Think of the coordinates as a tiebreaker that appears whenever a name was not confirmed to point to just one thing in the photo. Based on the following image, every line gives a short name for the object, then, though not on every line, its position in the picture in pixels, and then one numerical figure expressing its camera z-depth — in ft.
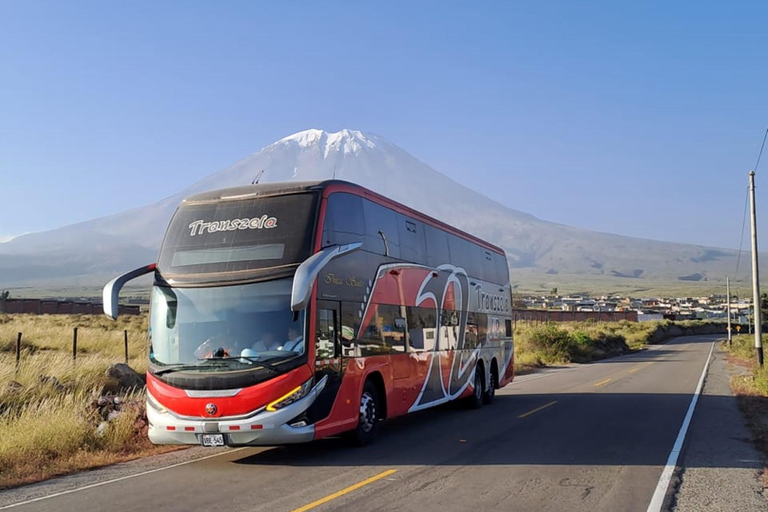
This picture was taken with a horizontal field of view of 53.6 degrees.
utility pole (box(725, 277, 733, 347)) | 183.28
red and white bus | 32.96
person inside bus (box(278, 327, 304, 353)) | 33.55
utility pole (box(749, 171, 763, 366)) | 88.28
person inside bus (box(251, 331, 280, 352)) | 33.45
